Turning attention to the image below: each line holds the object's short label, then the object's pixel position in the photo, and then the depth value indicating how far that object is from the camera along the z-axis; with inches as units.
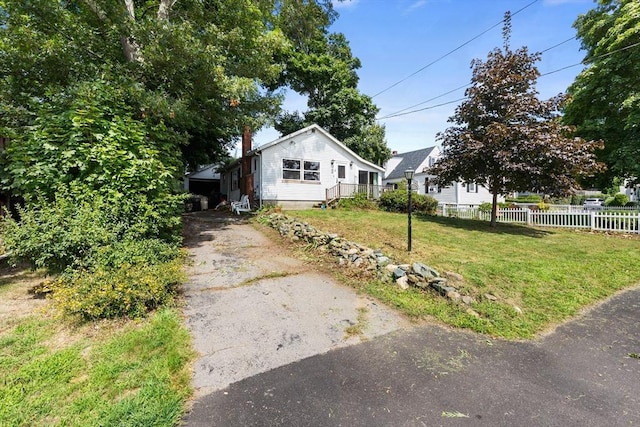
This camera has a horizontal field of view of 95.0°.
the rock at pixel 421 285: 196.9
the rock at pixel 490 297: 181.8
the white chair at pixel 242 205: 598.7
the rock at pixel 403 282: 202.2
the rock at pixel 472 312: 166.7
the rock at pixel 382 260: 227.9
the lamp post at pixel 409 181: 265.3
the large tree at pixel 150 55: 287.9
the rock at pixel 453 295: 180.5
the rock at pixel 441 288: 186.7
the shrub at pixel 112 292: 144.2
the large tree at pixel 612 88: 496.7
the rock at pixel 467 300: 177.6
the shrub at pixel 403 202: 606.3
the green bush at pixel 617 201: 1031.6
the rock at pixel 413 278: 201.8
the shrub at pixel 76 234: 167.9
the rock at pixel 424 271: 201.0
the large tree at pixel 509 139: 379.2
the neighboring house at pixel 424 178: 1036.5
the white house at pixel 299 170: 618.5
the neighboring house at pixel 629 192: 982.0
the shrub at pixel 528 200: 1127.6
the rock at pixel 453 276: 199.9
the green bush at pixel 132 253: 166.2
